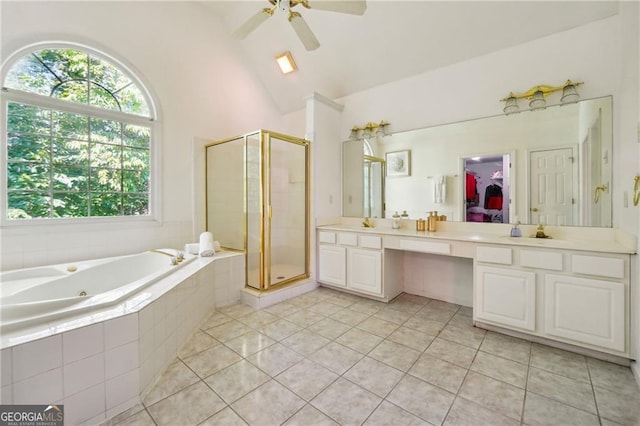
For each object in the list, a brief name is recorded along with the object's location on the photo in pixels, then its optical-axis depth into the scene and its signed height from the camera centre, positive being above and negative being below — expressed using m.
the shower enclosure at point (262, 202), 3.07 +0.10
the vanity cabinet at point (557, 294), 1.82 -0.66
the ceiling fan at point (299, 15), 1.93 +1.54
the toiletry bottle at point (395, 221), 3.23 -0.14
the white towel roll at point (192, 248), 3.04 -0.44
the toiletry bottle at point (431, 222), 3.01 -0.14
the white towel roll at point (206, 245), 2.93 -0.39
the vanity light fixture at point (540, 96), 2.33 +1.06
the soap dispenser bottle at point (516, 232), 2.47 -0.21
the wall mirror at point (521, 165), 2.27 +0.44
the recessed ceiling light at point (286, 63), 3.71 +2.12
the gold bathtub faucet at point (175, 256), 2.58 -0.47
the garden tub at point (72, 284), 1.38 -0.54
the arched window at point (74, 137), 2.31 +0.73
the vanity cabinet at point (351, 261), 3.01 -0.63
